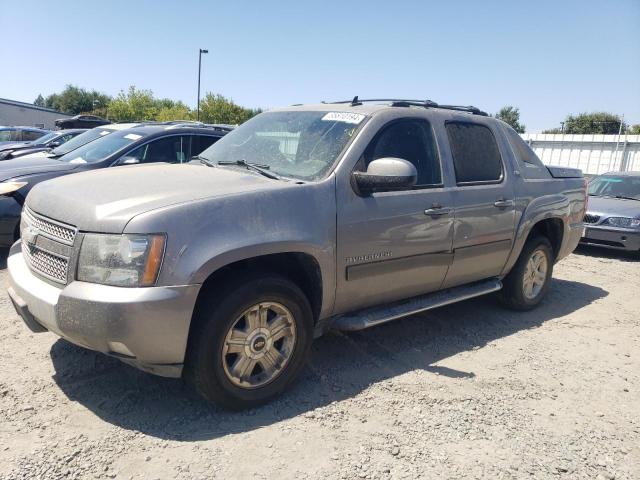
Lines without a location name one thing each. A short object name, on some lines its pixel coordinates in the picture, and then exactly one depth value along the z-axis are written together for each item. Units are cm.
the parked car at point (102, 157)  588
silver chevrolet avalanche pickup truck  275
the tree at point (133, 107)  5850
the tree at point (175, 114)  5078
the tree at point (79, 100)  8050
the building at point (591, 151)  2278
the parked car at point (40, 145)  918
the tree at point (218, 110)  5050
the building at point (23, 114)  4881
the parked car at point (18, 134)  1706
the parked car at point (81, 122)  2233
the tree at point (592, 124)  6222
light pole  3752
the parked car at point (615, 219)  873
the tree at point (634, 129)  5175
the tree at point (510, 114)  7203
